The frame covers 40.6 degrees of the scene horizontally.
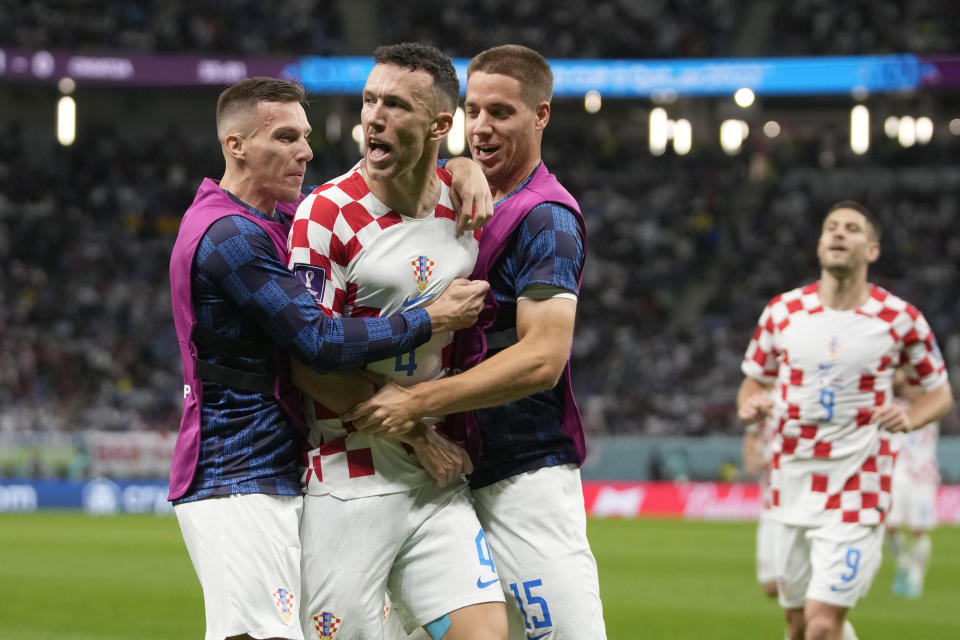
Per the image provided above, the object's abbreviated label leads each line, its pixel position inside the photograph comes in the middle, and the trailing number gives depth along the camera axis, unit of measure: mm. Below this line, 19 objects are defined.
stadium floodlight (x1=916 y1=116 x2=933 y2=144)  33344
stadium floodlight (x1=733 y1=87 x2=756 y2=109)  33031
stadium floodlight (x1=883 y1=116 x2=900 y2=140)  33594
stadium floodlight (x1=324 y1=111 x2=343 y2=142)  33316
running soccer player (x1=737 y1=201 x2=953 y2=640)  7332
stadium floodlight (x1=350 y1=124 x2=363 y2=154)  31708
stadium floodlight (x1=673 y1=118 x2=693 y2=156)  34156
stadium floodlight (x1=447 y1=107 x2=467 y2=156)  32562
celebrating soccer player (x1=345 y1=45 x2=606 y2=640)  4547
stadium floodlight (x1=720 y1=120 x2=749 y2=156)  33938
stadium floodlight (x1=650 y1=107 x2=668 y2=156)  34250
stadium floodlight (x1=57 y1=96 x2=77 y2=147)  31969
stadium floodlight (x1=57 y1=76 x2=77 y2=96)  30280
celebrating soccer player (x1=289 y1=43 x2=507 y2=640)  4363
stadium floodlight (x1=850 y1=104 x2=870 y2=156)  33656
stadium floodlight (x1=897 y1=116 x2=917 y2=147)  33688
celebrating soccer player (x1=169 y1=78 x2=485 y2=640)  4293
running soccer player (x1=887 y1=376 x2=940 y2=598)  12852
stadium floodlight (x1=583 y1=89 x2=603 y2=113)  34097
